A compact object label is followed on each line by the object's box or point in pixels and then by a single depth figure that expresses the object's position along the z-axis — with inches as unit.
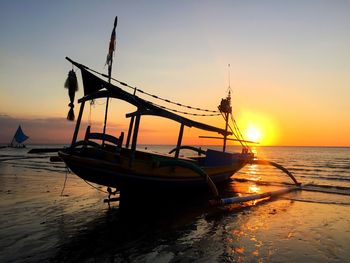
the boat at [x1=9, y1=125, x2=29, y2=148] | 4028.1
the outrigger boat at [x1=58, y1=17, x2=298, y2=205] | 432.5
